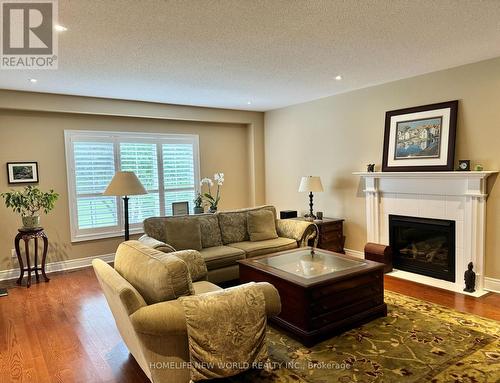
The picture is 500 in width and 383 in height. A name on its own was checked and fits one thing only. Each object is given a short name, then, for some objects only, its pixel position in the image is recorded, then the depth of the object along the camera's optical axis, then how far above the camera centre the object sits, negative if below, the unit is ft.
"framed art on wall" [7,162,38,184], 15.96 +0.60
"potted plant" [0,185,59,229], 14.65 -0.77
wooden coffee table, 9.30 -3.29
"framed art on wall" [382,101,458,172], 13.53 +1.62
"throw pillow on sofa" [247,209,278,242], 15.46 -2.11
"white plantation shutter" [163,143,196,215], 20.54 +0.51
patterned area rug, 7.77 -4.47
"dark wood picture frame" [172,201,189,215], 19.04 -1.50
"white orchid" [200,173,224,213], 17.83 -0.72
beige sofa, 13.34 -2.40
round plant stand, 14.76 -2.70
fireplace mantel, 12.83 -1.20
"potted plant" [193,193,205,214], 18.17 -1.39
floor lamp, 12.46 -0.12
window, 17.72 +0.51
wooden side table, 16.98 -2.84
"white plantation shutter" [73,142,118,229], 17.76 +0.06
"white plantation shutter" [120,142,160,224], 19.08 +0.58
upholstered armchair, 6.44 -2.46
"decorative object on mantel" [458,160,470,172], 12.94 +0.39
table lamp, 17.65 -0.33
